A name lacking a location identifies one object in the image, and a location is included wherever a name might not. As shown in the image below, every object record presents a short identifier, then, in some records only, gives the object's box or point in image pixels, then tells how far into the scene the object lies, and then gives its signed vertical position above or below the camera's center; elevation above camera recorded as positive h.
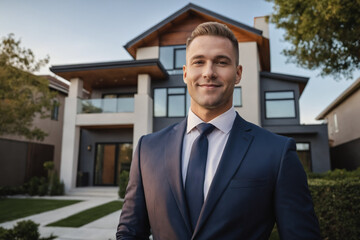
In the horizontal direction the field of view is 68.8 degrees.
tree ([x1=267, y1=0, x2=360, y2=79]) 8.61 +4.89
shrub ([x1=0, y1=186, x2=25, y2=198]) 14.20 -1.78
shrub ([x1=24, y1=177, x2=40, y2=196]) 14.21 -1.55
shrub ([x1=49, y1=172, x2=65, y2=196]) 14.13 -1.54
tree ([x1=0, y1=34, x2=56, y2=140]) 12.57 +3.50
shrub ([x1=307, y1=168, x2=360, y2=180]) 7.86 -0.39
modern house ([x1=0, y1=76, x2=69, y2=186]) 16.48 +0.54
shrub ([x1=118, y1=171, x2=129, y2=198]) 13.12 -1.19
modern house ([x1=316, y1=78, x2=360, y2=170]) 18.31 +2.64
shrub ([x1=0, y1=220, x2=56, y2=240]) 5.38 -1.55
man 1.32 -0.07
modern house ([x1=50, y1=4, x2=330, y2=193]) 15.16 +3.56
